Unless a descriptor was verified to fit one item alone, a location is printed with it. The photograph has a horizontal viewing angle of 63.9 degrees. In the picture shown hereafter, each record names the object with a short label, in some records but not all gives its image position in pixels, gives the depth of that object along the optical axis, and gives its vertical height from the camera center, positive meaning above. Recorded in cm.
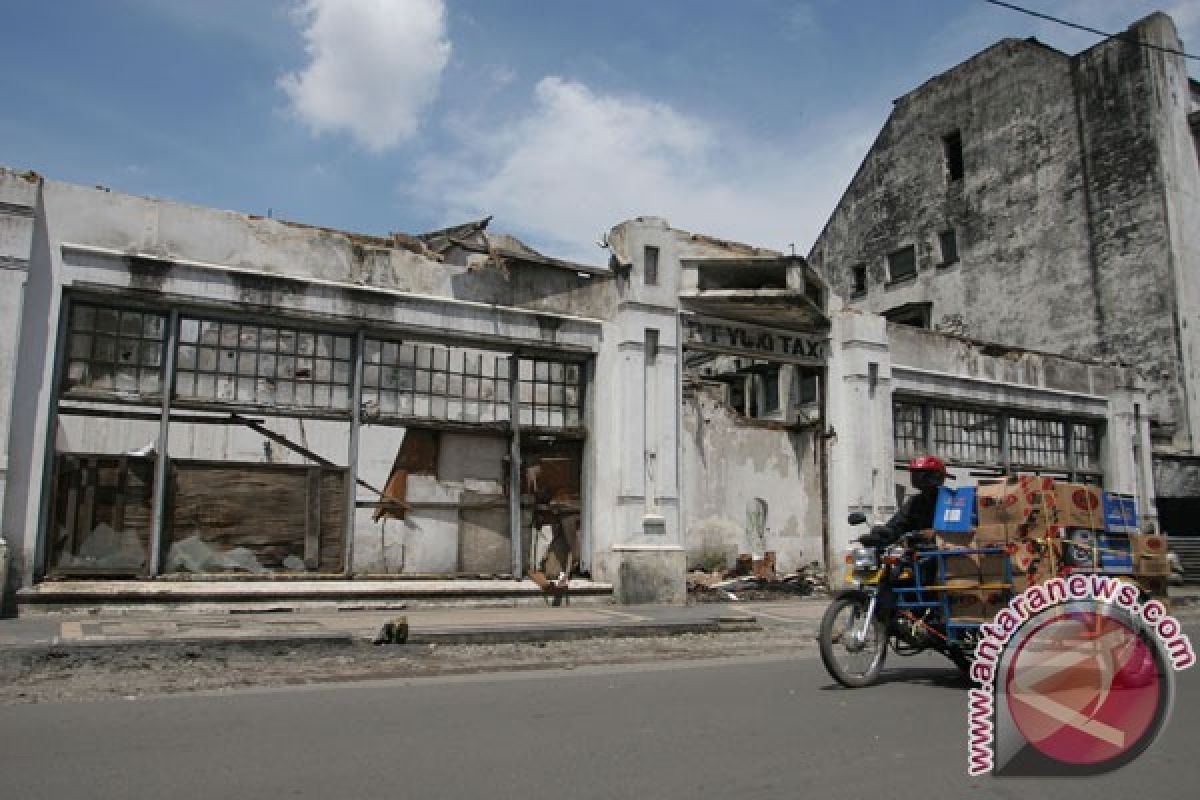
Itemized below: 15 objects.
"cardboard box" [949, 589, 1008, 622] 708 -43
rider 742 +36
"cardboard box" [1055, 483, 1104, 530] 756 +33
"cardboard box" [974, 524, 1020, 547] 727 +9
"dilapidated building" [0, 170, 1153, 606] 1135 +188
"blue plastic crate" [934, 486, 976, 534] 741 +28
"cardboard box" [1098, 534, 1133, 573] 775 -4
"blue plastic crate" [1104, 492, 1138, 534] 797 +27
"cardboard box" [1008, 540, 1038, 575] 717 -6
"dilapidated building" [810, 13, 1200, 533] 2338 +905
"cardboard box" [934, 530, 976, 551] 738 +5
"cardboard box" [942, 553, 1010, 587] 716 -16
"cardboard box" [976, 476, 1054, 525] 731 +35
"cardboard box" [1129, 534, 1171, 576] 813 -6
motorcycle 692 -51
